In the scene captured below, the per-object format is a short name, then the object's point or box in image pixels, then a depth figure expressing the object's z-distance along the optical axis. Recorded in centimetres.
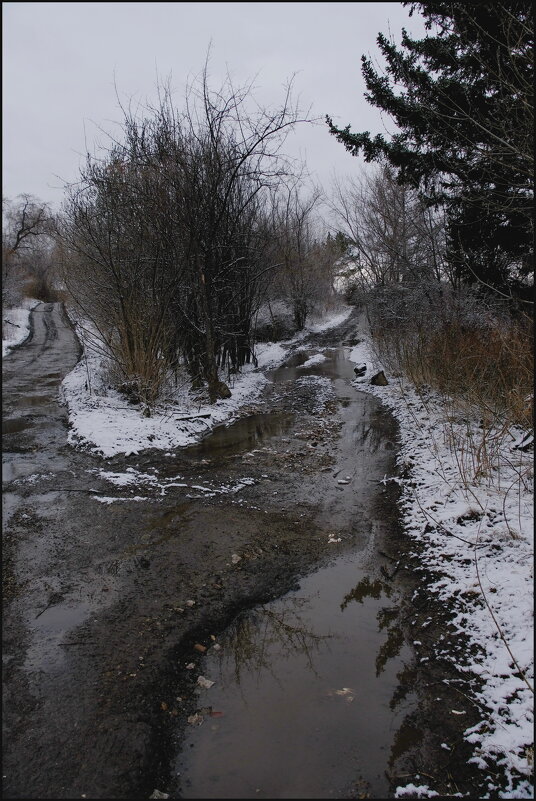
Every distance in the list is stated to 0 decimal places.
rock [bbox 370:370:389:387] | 1564
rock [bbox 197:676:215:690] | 345
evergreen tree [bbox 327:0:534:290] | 595
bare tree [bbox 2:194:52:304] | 3262
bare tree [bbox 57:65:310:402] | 1134
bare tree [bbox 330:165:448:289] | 1570
